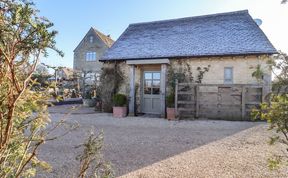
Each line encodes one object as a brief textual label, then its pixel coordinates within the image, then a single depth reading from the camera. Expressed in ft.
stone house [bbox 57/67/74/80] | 62.97
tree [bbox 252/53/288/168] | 6.53
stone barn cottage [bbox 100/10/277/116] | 32.86
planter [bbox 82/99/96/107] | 49.60
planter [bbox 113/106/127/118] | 34.35
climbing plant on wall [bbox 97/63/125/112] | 38.63
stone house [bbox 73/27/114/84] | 97.60
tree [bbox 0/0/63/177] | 3.97
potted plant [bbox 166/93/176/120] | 31.71
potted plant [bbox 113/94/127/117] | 34.40
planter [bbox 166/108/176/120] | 31.68
